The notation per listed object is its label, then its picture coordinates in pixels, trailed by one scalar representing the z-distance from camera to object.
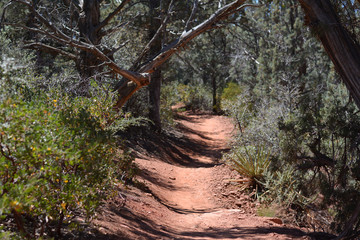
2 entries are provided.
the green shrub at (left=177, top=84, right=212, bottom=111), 33.84
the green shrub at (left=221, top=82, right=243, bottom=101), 27.42
